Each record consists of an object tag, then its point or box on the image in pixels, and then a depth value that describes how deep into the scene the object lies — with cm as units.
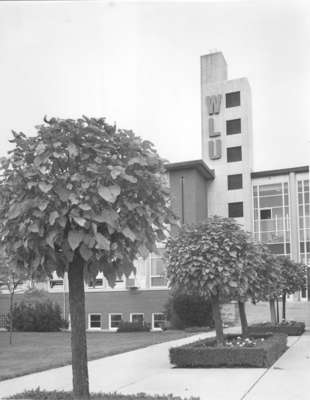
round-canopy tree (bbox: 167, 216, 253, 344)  1367
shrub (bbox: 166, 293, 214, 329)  3077
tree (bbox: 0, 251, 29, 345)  2067
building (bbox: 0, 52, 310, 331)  3822
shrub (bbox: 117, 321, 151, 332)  3156
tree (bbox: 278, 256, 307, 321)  2712
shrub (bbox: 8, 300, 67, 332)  3169
